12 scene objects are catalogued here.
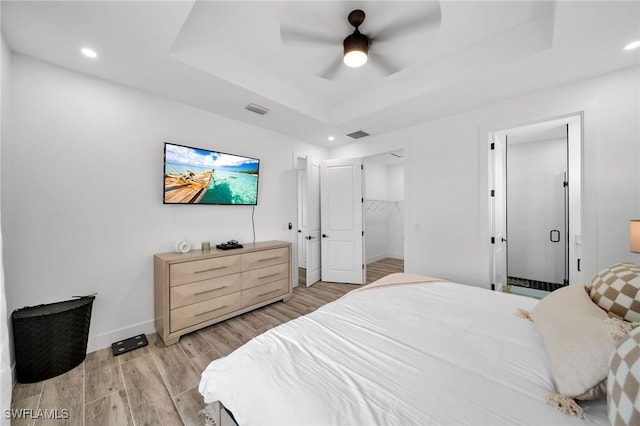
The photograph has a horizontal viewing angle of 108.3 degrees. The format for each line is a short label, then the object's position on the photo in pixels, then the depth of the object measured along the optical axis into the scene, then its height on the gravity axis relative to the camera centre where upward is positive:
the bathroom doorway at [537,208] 3.15 +0.08
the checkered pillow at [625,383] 0.61 -0.49
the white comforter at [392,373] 0.78 -0.67
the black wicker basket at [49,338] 1.72 -0.98
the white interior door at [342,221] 3.99 -0.14
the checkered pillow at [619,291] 0.97 -0.36
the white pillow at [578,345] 0.80 -0.53
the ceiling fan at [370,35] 1.49 +1.24
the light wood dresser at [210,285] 2.24 -0.80
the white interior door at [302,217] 5.17 -0.10
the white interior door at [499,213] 2.89 +0.00
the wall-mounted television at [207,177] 2.58 +0.45
